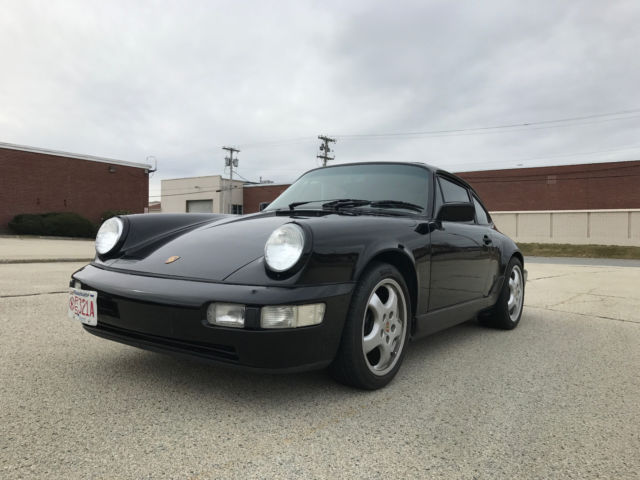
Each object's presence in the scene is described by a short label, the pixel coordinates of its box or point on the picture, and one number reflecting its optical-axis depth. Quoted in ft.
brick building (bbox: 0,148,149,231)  88.12
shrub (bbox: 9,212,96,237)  82.07
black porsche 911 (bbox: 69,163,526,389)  7.02
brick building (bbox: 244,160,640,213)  104.01
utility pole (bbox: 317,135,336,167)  143.54
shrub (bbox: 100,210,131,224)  98.33
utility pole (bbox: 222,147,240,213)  164.86
